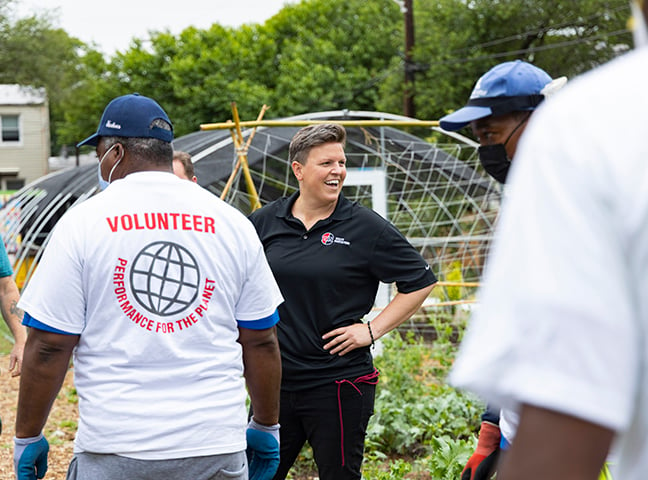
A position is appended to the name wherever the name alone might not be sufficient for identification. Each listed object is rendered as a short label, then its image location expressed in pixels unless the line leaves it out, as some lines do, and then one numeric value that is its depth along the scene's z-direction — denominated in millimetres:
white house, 45594
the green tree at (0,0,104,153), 27484
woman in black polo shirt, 3918
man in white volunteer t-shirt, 2619
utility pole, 23591
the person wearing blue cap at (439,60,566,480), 2725
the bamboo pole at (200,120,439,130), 7285
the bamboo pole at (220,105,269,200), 7746
